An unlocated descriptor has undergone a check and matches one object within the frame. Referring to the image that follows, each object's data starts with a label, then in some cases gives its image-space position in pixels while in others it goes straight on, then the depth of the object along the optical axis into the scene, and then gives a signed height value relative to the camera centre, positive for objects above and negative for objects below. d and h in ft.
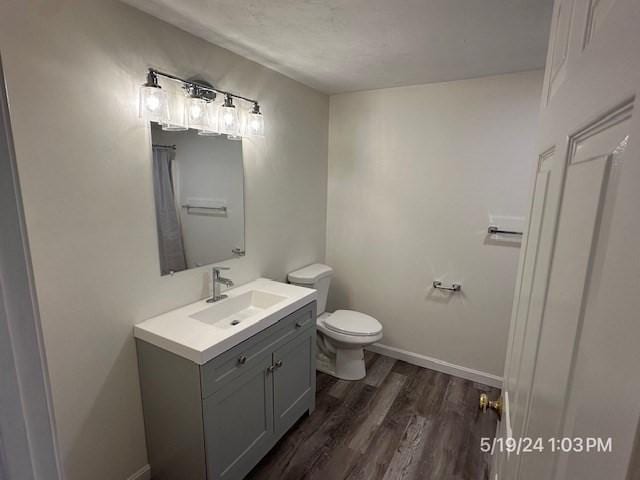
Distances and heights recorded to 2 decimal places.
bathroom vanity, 4.61 -3.09
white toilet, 7.98 -3.51
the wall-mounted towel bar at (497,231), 7.45 -0.85
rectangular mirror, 5.31 -0.17
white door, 0.87 -0.27
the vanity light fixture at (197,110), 4.75 +1.32
